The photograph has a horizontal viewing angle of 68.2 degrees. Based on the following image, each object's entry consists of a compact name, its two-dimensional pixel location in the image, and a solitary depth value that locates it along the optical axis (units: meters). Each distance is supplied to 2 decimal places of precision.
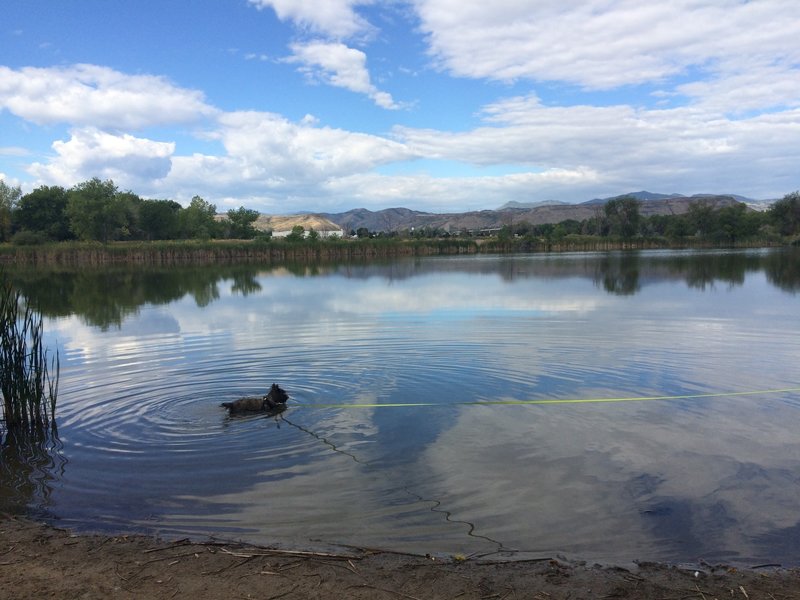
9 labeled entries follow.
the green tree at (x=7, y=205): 87.31
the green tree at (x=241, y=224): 119.38
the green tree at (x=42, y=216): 90.50
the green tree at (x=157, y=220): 94.94
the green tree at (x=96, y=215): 82.38
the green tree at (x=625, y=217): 107.81
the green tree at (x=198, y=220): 106.94
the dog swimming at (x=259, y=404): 9.05
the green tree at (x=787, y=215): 100.19
